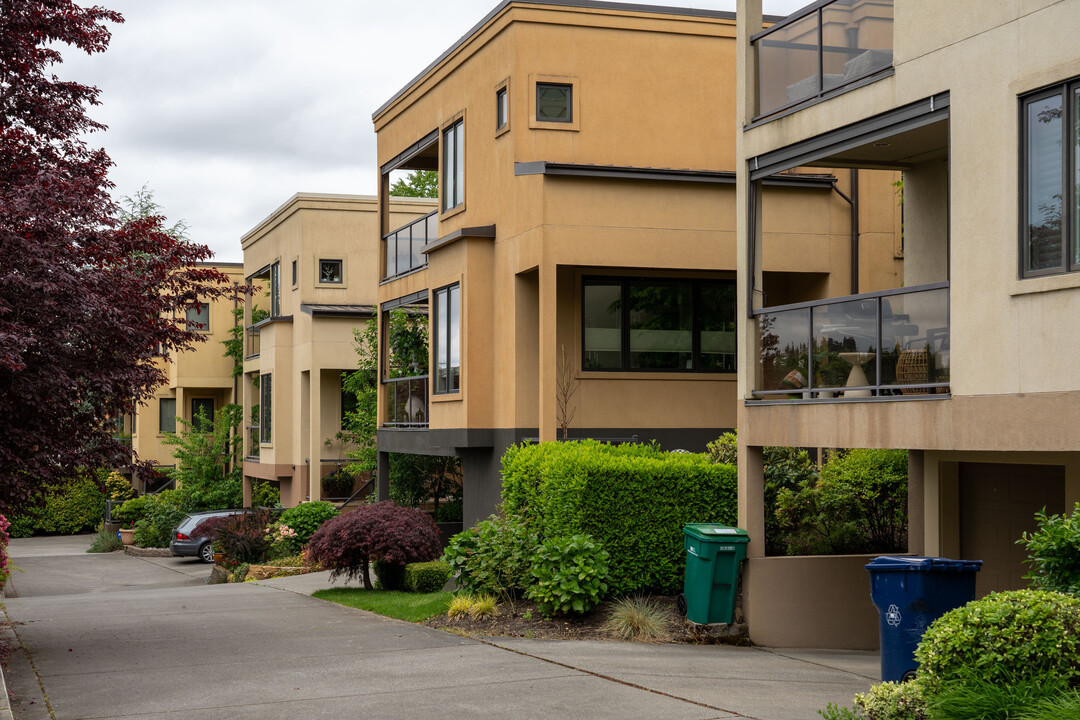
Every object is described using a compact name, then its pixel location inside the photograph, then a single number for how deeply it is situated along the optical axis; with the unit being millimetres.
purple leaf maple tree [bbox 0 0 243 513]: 11625
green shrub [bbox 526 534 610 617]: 13961
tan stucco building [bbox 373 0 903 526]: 18406
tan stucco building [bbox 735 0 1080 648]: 9914
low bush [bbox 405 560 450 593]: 18812
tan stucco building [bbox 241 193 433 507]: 32875
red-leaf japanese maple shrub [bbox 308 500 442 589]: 19016
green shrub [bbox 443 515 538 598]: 15078
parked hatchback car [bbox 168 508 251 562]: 32125
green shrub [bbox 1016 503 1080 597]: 7973
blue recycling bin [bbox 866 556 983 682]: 10234
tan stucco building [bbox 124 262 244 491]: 46469
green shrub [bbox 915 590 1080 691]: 7035
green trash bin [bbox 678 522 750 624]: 13602
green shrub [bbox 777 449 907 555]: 14797
